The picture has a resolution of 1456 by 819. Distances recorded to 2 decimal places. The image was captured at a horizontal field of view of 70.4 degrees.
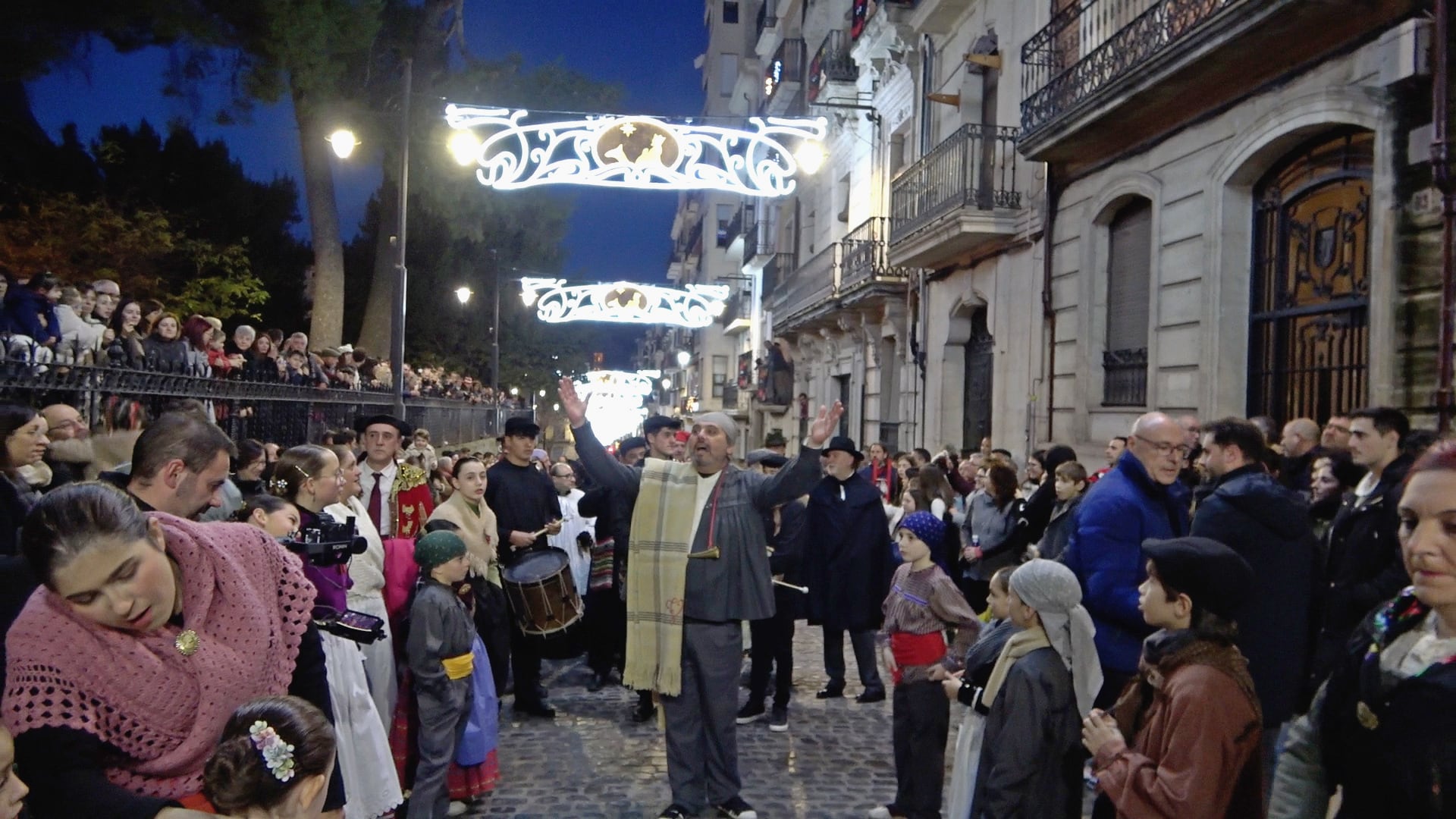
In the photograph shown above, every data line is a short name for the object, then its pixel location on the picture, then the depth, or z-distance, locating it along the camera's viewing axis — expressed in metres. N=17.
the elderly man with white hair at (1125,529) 4.38
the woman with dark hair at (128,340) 7.44
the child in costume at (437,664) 4.84
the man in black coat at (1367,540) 4.43
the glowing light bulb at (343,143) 12.88
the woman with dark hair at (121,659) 2.05
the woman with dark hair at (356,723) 4.02
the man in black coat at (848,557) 7.34
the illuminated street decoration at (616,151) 10.19
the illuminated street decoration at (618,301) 21.59
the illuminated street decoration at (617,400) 26.96
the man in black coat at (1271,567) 4.27
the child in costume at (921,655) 4.93
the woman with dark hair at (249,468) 5.38
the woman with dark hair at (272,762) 2.15
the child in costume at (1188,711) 2.84
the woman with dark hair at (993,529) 7.62
